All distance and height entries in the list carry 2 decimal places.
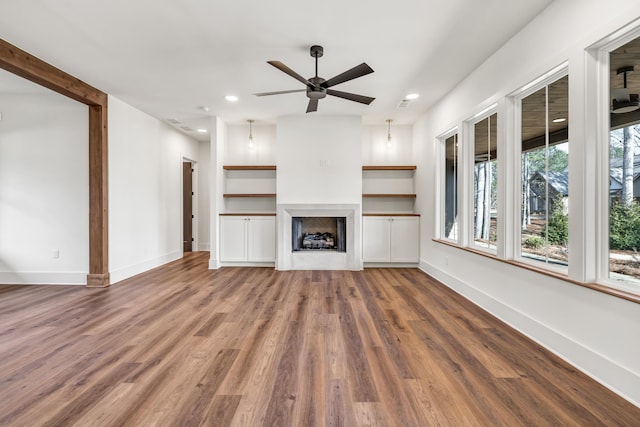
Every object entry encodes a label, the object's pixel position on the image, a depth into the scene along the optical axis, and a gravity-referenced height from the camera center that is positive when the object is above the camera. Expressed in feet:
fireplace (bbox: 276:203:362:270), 17.57 -1.82
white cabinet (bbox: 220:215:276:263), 18.40 -1.61
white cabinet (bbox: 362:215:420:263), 18.13 -1.70
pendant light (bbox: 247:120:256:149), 19.18 +4.61
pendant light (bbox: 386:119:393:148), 19.12 +4.70
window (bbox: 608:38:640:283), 6.06 +0.97
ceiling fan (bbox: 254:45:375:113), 9.06 +4.22
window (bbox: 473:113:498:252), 11.01 +1.14
